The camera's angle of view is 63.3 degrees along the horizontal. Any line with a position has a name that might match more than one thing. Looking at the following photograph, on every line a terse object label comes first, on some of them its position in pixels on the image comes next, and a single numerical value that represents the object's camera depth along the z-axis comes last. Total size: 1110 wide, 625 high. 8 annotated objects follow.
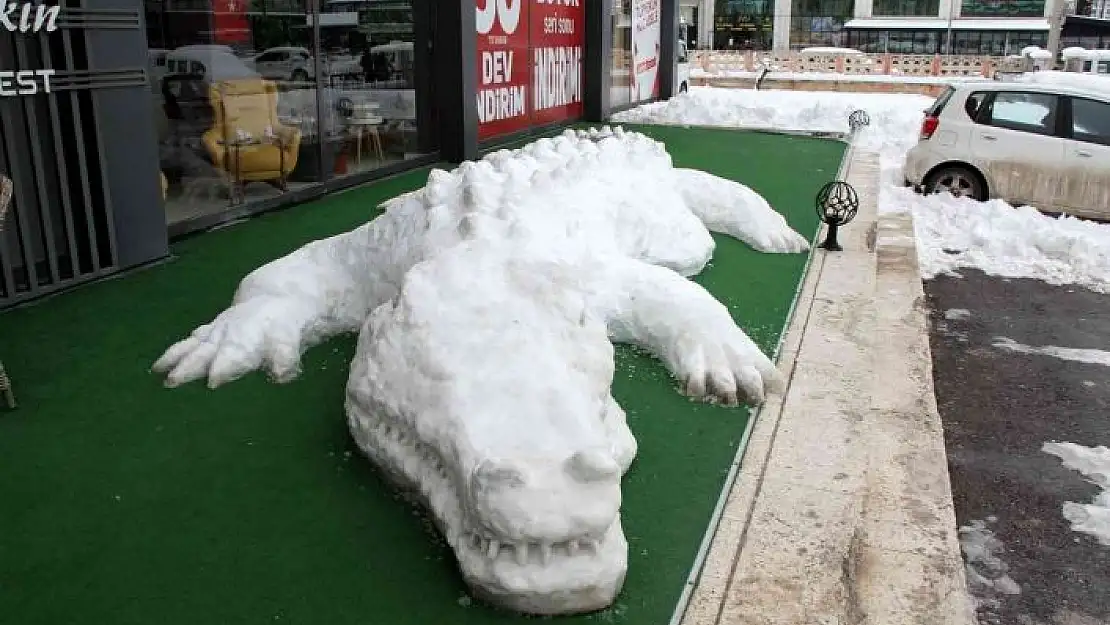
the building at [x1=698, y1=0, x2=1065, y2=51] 47.44
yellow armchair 7.01
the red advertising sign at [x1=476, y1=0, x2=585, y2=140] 11.07
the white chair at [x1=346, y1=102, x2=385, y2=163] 8.75
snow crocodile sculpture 2.17
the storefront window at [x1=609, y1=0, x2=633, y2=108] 15.70
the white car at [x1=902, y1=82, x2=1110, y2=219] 9.71
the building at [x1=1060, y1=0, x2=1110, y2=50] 40.06
